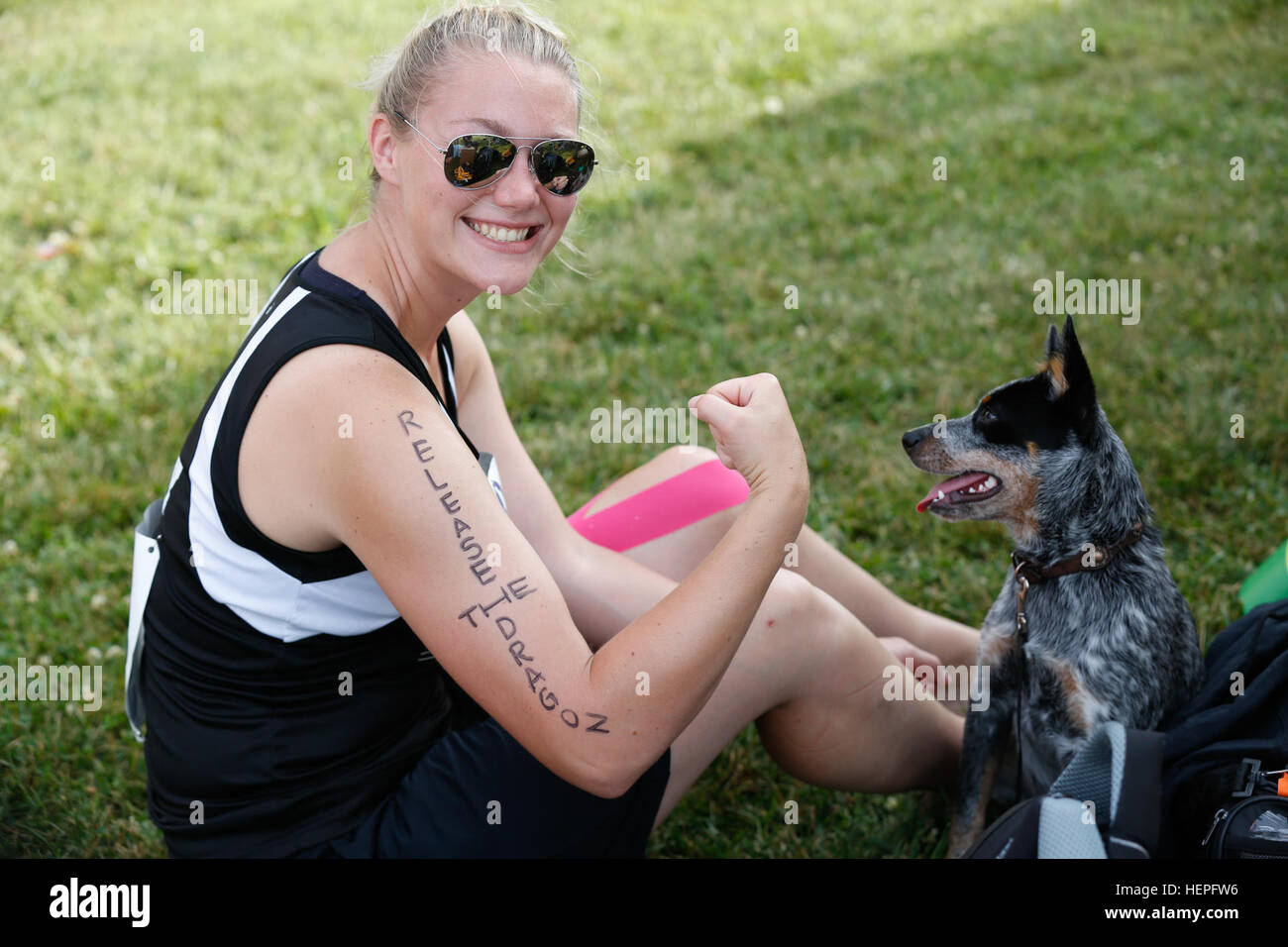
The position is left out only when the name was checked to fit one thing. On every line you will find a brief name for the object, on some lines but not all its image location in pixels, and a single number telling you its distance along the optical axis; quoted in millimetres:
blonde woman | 1957
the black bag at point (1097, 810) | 1901
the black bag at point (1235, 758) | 2057
